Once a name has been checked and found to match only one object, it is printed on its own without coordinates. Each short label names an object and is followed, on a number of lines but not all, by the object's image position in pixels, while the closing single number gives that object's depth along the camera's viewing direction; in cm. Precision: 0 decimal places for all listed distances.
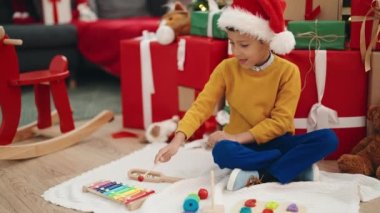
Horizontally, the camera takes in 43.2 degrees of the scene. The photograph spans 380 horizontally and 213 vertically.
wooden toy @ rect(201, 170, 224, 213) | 114
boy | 129
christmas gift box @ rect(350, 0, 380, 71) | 149
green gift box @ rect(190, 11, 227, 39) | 173
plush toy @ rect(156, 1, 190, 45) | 184
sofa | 260
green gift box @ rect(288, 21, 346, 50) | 154
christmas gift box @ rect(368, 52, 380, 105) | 150
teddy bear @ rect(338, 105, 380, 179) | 142
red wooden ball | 124
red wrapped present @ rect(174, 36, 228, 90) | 170
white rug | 121
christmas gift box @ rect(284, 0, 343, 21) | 161
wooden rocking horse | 159
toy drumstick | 138
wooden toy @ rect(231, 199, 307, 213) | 116
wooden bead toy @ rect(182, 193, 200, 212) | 116
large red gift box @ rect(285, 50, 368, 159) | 154
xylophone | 122
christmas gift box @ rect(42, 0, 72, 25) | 280
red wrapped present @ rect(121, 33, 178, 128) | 188
